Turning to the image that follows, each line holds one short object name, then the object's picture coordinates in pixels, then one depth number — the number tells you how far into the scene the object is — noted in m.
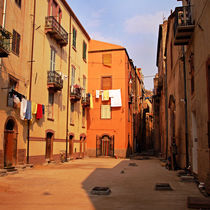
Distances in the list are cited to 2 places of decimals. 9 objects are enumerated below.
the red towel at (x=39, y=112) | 18.15
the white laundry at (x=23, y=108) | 15.87
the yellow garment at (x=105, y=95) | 30.56
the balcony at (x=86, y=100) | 28.56
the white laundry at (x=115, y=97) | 30.41
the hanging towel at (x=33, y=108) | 17.50
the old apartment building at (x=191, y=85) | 9.16
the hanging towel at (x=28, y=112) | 16.34
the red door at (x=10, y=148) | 15.05
